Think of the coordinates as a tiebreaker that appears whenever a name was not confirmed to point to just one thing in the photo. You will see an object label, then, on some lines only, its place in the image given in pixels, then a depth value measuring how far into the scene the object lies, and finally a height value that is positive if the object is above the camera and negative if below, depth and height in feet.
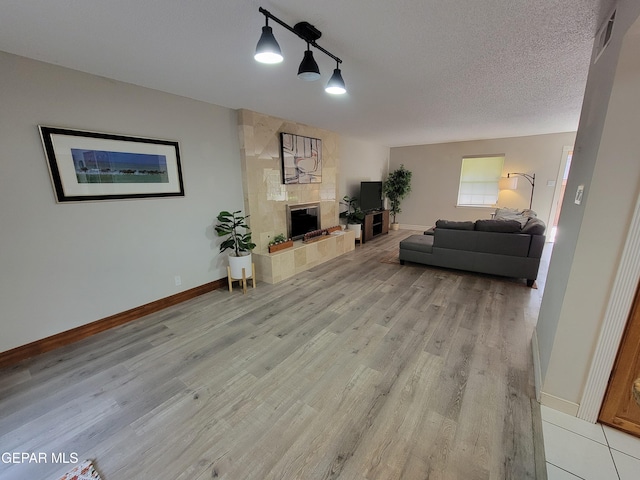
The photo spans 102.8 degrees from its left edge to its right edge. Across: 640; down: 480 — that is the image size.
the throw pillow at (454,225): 12.50 -2.05
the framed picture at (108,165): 7.17 +0.56
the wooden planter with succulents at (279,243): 12.67 -3.01
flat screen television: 20.32 -1.06
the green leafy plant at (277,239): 13.30 -2.88
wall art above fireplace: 13.38 +1.35
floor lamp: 19.03 +0.13
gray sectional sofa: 11.36 -3.05
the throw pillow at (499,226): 11.54 -1.94
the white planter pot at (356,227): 19.33 -3.27
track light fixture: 4.57 +2.47
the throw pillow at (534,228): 11.12 -1.95
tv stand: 20.15 -3.42
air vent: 4.63 +2.79
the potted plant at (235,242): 11.12 -2.57
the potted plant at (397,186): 23.32 -0.27
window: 20.49 +0.23
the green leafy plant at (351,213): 19.53 -2.25
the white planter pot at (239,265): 11.11 -3.48
